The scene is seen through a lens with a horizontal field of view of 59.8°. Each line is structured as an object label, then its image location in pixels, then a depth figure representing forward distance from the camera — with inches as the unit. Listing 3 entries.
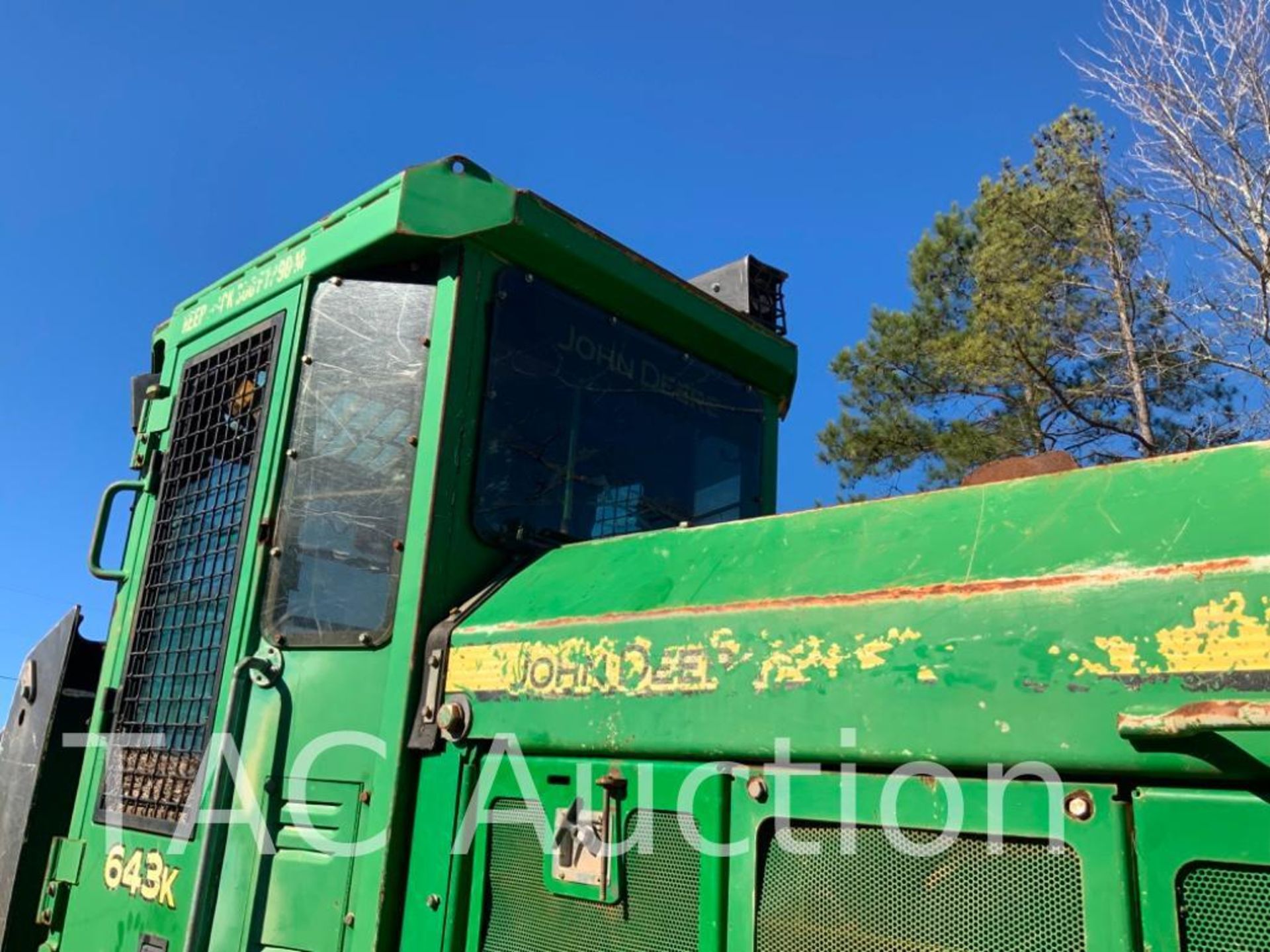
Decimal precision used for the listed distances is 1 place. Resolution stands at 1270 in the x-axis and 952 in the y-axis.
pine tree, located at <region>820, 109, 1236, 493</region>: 523.5
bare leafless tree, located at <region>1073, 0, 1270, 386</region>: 455.2
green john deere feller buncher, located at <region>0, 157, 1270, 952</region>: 55.9
